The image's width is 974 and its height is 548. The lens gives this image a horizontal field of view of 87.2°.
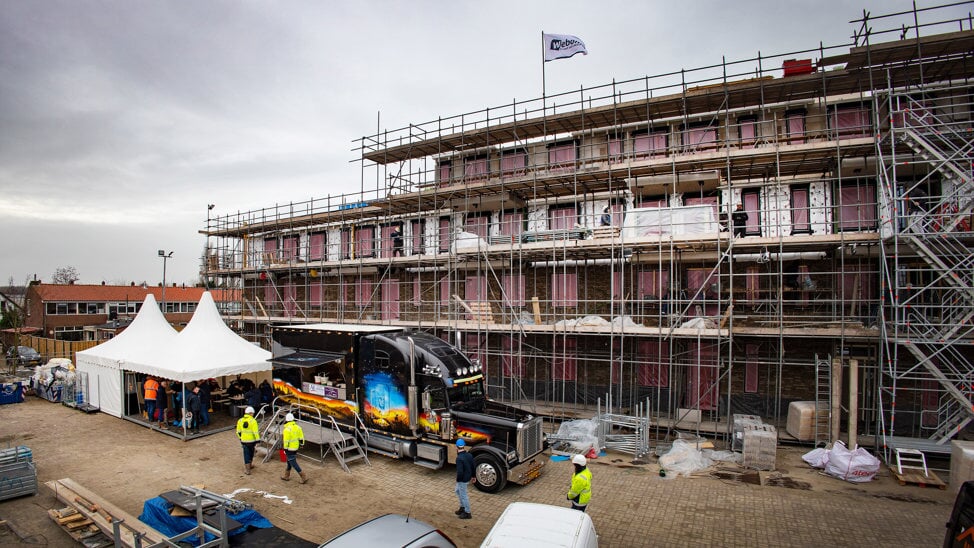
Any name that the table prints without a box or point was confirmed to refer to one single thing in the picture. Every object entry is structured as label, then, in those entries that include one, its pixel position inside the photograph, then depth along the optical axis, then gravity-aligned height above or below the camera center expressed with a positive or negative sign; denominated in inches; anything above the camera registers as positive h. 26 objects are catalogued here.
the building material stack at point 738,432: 518.0 -156.2
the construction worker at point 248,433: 455.2 -130.6
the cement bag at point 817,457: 481.7 -172.4
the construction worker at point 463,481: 372.5 -144.0
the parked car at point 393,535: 222.1 -112.1
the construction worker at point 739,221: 640.4 +73.3
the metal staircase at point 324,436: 491.2 -148.8
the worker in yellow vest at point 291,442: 437.1 -133.2
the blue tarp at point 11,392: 777.6 -155.5
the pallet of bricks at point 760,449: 477.8 -159.7
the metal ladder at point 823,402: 540.4 -138.6
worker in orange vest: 632.4 -130.4
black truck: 430.6 -111.0
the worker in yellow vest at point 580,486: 323.6 -129.3
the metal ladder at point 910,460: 456.8 -170.3
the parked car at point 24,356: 1150.8 -154.9
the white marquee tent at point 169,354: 609.6 -85.7
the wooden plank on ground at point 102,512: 305.1 -153.6
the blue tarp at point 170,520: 320.5 -148.6
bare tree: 3198.8 +91.0
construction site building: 529.3 +46.5
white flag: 729.0 +338.2
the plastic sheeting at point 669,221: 579.2 +68.5
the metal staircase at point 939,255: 466.9 +20.9
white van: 219.8 -110.8
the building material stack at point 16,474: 404.5 -147.4
